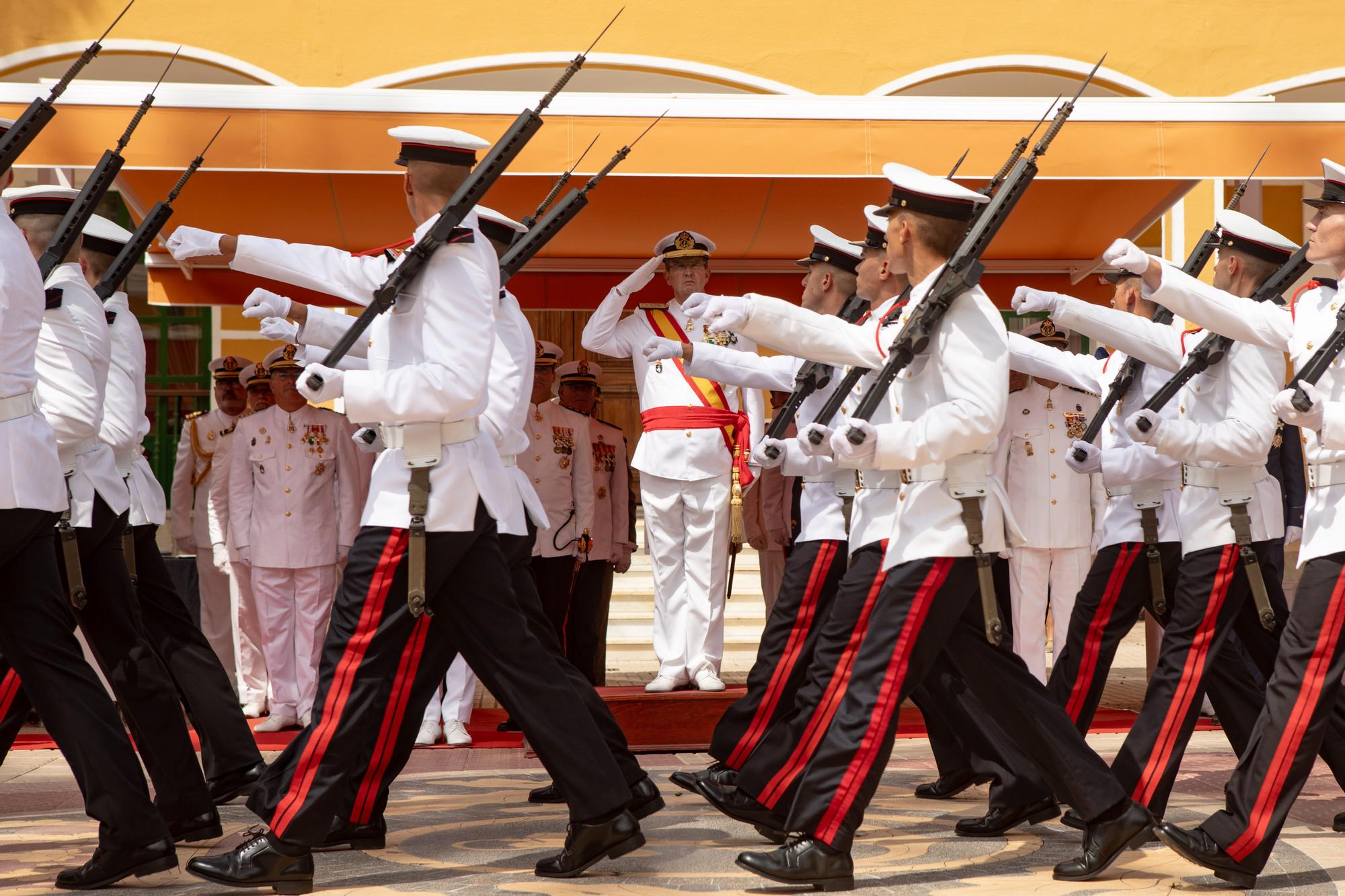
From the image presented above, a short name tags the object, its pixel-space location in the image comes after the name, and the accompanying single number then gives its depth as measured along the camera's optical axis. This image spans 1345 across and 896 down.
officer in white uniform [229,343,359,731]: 15.34
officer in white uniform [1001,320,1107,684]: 15.69
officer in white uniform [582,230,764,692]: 13.54
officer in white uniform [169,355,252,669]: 17.19
